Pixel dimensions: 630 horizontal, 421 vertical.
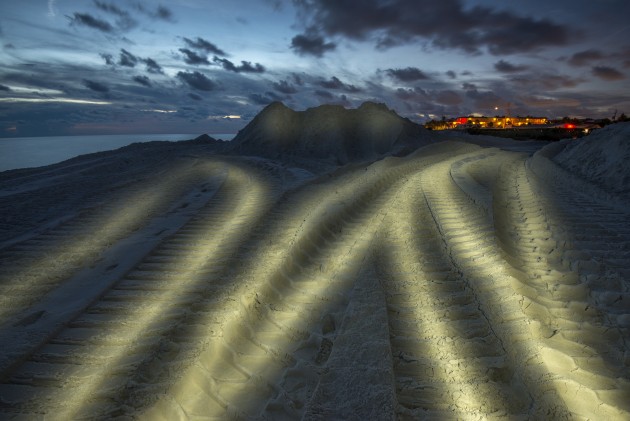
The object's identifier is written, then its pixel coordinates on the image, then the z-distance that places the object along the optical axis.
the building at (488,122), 77.88
